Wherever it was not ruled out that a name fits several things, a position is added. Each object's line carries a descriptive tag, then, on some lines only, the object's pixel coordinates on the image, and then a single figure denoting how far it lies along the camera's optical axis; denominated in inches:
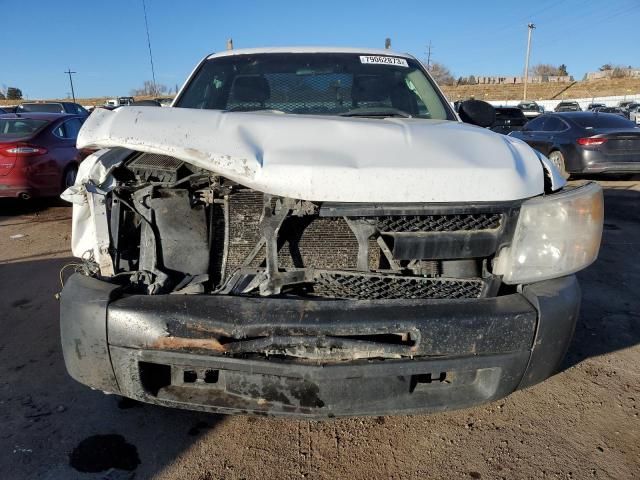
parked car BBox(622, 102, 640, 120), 1151.8
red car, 275.7
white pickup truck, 72.9
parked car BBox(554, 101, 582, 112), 1148.5
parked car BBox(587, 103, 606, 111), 1249.4
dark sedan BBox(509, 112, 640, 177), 367.6
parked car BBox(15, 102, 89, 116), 657.6
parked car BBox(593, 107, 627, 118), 1061.0
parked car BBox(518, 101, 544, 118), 1220.5
